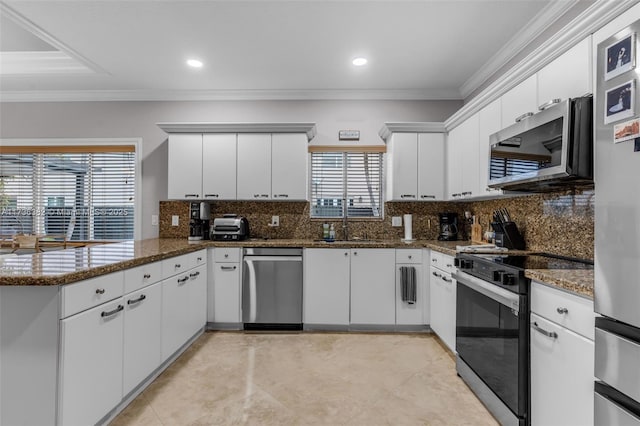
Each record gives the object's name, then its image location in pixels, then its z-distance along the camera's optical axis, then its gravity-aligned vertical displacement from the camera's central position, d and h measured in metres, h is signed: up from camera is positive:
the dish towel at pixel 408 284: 3.26 -0.71
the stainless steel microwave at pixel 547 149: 1.68 +0.39
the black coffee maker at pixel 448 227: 3.64 -0.14
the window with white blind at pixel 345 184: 3.99 +0.38
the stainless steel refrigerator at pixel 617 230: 1.04 -0.05
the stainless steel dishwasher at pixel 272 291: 3.32 -0.80
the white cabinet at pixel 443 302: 2.67 -0.79
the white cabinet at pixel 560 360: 1.29 -0.63
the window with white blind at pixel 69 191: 4.04 +0.28
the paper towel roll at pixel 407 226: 3.72 -0.13
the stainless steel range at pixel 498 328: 1.65 -0.67
